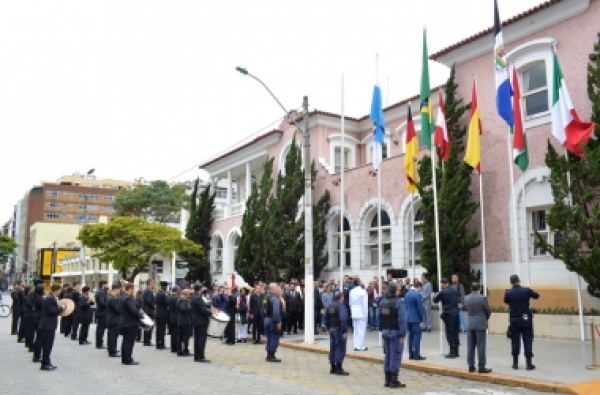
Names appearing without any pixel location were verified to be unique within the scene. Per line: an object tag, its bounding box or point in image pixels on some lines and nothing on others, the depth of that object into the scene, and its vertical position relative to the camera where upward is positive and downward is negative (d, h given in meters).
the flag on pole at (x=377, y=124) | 19.20 +5.13
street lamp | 17.38 +1.22
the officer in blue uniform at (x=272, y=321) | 13.86 -1.07
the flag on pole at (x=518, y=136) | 14.52 +3.59
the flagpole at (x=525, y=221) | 18.22 +1.81
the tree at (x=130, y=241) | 34.03 +2.07
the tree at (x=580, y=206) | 15.23 +1.97
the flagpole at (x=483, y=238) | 17.48 +1.19
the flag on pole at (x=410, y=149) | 18.75 +4.17
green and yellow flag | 16.78 +5.13
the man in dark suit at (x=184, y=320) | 14.91 -1.16
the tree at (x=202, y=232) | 37.56 +2.93
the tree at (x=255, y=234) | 29.14 +2.16
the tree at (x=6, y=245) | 68.62 +3.67
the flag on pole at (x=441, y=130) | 17.86 +4.56
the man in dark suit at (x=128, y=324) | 13.61 -1.15
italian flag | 14.94 +4.05
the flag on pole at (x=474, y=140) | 17.20 +4.13
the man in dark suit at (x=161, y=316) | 17.16 -1.19
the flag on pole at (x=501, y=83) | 14.01 +4.77
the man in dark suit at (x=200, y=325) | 14.15 -1.20
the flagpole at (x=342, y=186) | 20.06 +3.30
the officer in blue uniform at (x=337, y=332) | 11.99 -1.15
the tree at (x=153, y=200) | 58.94 +7.74
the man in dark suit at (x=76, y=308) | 19.27 -1.11
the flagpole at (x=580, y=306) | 15.07 -0.74
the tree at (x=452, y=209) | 19.61 +2.33
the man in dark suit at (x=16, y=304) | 19.59 -1.00
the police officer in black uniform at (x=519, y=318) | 11.77 -0.83
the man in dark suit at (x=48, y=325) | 12.66 -1.10
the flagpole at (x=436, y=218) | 14.31 +1.57
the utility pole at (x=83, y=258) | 42.81 +1.32
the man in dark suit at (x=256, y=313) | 18.11 -1.17
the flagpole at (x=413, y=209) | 21.29 +2.62
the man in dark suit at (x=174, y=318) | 16.20 -1.21
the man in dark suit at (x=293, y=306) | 20.53 -1.06
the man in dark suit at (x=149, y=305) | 18.22 -0.92
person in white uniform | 15.56 -0.97
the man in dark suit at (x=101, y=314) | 17.34 -1.15
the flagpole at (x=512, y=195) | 14.04 +2.10
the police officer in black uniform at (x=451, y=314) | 13.71 -0.87
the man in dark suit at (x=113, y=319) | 15.02 -1.13
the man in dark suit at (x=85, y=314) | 18.78 -1.26
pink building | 17.83 +4.09
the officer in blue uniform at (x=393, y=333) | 10.66 -1.05
